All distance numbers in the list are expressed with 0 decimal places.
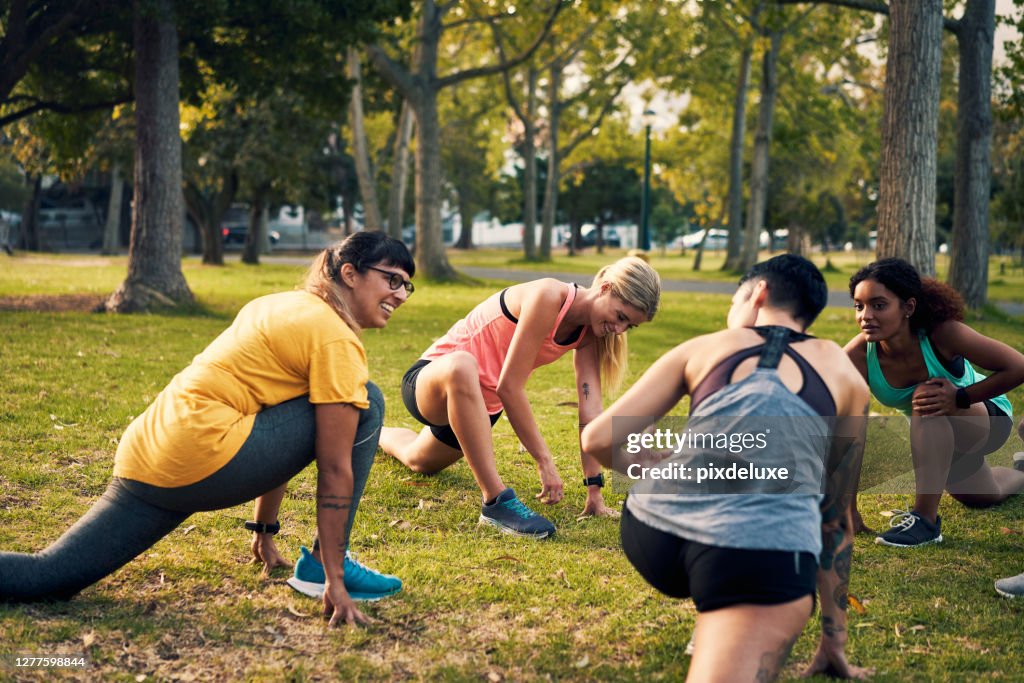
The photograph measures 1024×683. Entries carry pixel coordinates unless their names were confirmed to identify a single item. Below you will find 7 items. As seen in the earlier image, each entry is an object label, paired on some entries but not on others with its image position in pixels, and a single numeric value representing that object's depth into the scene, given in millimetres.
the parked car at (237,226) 54862
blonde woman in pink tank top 4902
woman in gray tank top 2670
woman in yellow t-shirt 3562
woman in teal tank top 4906
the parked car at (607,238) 78531
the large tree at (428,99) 21500
